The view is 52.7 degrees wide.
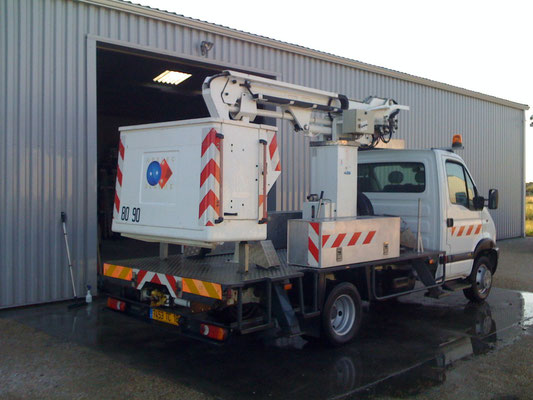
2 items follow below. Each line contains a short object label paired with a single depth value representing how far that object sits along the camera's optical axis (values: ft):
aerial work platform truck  17.04
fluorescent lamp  42.28
